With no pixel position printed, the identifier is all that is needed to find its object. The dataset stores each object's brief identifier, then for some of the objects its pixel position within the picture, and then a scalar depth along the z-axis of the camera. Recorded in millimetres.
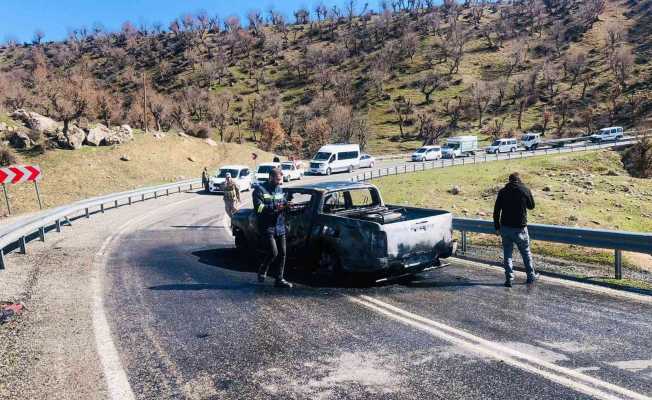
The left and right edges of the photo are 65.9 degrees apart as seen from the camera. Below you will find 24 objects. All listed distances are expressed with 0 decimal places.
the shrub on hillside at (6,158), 35844
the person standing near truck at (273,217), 7742
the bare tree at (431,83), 97519
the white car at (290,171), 37350
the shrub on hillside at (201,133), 57531
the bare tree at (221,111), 81912
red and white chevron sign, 17330
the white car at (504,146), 54719
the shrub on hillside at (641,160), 34625
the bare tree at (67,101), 41156
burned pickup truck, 7445
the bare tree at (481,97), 85625
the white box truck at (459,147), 53312
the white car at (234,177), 29833
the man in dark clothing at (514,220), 7793
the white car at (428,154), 50656
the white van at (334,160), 41125
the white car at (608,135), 54562
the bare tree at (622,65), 84125
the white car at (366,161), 45869
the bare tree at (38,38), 161300
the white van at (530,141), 55969
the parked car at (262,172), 33625
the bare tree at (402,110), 84162
